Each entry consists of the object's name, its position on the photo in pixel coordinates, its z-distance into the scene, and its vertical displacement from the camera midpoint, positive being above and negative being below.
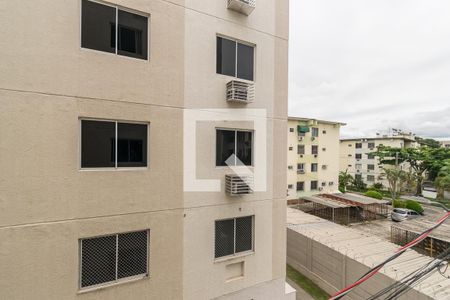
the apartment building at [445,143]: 67.99 +3.18
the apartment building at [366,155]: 44.71 -0.49
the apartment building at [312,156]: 29.97 -0.49
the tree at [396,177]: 33.99 -3.61
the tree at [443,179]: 32.51 -3.67
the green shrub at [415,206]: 26.73 -6.21
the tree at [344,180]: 41.03 -4.97
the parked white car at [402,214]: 23.58 -6.30
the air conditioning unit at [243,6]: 6.47 +4.14
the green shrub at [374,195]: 31.03 -5.64
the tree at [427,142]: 51.12 +2.71
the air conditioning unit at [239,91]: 6.40 +1.70
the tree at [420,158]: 37.06 -0.80
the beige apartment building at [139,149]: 4.49 +0.05
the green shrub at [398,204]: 28.35 -6.24
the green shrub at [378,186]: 43.34 -6.22
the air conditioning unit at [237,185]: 6.39 -0.93
